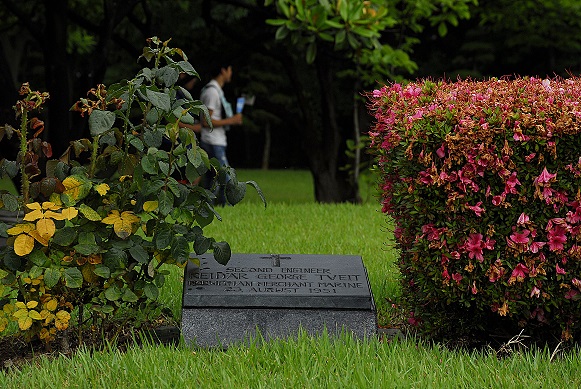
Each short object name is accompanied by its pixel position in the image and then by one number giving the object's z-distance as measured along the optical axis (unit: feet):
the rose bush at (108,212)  14.15
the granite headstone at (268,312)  15.16
